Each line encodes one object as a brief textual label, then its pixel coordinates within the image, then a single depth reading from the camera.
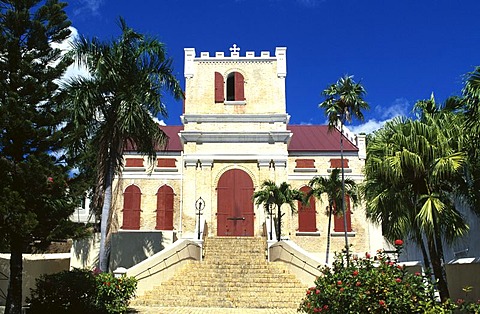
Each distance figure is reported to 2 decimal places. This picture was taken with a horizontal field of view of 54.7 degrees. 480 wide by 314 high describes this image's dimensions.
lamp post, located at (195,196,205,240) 24.11
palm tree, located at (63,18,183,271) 15.63
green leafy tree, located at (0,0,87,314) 11.27
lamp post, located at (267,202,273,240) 21.49
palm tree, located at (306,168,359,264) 22.31
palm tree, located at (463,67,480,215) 9.82
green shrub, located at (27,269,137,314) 11.75
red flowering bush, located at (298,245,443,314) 7.43
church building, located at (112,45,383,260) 24.62
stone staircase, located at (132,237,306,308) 15.20
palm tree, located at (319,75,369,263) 18.44
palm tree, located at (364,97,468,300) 11.04
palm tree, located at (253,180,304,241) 21.22
